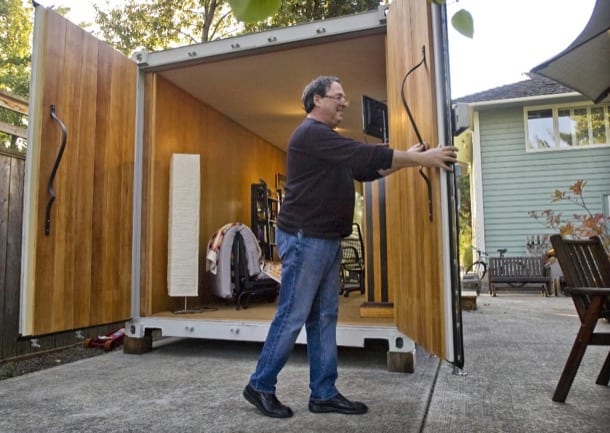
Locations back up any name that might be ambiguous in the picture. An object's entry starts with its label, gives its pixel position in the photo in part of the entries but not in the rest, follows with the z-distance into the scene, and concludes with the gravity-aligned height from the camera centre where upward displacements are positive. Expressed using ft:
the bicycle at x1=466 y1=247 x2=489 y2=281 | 33.04 -1.08
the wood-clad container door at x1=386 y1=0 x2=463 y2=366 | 6.19 +0.69
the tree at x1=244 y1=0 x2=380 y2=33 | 29.55 +14.88
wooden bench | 29.96 -1.53
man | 6.96 +0.06
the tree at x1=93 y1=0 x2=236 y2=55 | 34.58 +16.79
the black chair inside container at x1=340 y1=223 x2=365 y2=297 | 20.45 -0.60
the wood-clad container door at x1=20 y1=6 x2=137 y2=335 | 9.32 +1.56
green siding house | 33.04 +6.25
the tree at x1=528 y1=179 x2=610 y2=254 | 16.15 +0.68
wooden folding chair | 7.35 -0.65
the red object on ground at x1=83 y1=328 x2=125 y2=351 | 13.21 -2.40
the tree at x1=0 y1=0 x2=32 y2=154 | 49.52 +22.35
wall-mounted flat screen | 11.25 +3.13
